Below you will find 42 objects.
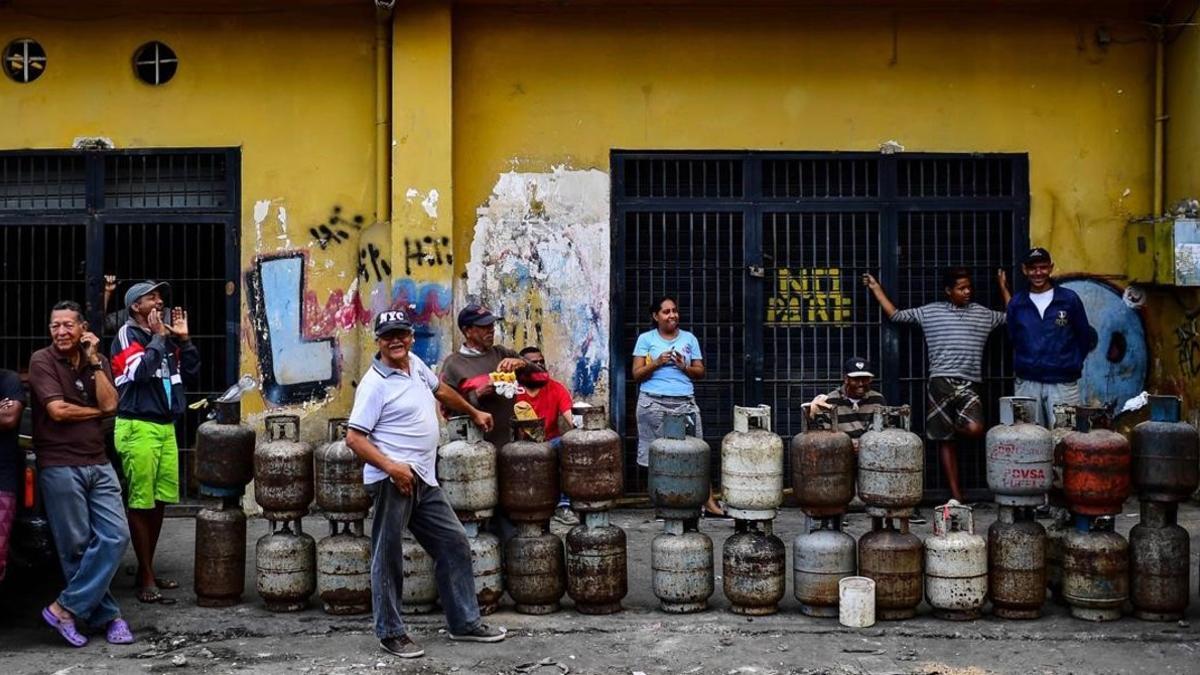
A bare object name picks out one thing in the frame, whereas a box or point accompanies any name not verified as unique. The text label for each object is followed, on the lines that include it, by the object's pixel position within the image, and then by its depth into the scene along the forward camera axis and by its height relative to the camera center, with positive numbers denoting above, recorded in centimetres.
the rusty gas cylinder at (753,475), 888 -79
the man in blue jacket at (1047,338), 1169 +1
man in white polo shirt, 816 -79
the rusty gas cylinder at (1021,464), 880 -72
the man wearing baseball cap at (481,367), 946 -17
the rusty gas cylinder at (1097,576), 873 -136
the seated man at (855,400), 1028 -41
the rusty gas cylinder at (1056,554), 907 -128
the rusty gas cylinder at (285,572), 910 -138
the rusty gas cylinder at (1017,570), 873 -132
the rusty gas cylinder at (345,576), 898 -139
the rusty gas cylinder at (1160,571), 870 -132
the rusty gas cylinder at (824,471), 884 -76
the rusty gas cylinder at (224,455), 926 -70
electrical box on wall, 1213 +70
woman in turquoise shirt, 1185 -23
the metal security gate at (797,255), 1262 +70
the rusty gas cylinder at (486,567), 893 -133
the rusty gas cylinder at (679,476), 895 -80
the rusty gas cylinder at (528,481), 895 -82
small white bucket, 866 -149
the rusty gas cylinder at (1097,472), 873 -76
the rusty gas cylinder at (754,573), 887 -136
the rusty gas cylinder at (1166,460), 873 -69
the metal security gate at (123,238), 1262 +85
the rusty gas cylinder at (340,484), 893 -84
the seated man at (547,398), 1007 -39
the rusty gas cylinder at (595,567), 893 -133
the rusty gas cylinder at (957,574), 872 -134
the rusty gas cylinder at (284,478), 908 -82
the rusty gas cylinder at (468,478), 890 -81
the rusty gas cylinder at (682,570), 895 -135
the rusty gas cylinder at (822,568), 882 -132
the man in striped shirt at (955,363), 1229 -19
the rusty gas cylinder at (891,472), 877 -76
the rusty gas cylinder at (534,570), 896 -135
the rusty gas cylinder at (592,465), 895 -74
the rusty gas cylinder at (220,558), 927 -132
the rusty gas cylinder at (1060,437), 899 -58
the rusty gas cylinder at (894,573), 875 -134
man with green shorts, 938 -45
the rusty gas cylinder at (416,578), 895 -139
